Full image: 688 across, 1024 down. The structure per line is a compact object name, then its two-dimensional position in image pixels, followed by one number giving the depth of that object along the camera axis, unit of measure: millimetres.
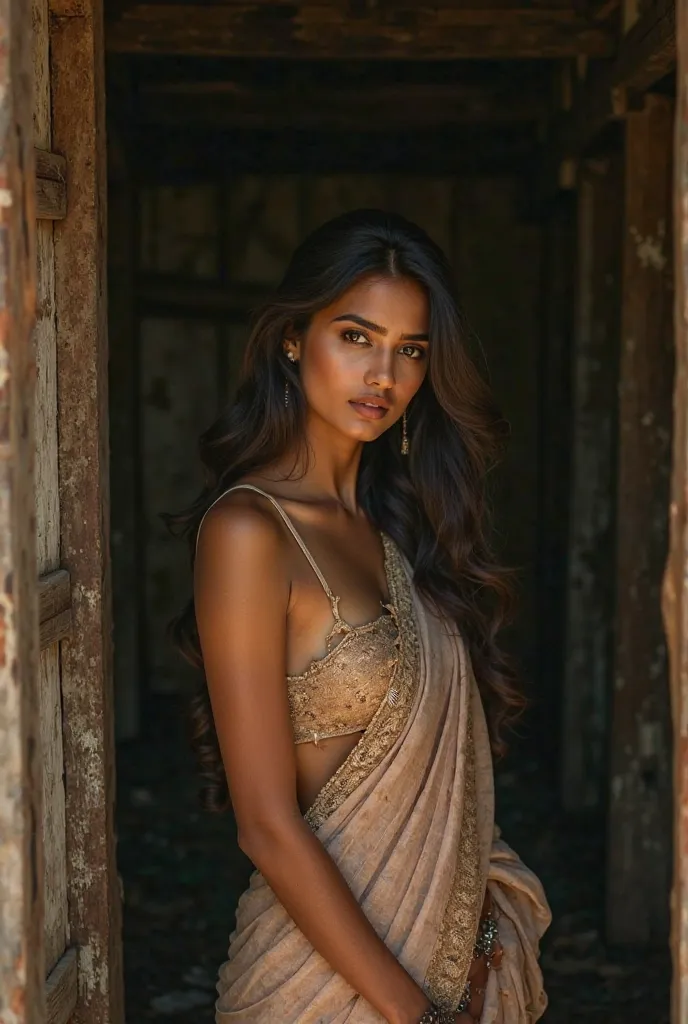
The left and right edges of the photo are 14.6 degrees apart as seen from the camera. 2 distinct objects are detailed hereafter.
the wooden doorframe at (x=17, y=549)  2818
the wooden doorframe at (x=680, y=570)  2980
